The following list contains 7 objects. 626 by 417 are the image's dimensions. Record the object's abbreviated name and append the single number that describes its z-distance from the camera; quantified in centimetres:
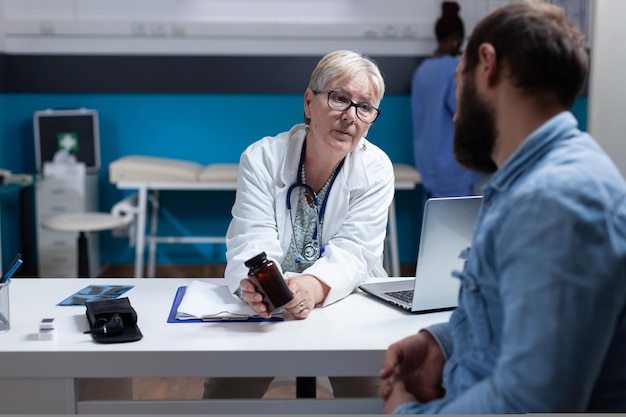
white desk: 140
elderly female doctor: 192
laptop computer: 151
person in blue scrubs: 420
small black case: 146
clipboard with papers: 160
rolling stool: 401
